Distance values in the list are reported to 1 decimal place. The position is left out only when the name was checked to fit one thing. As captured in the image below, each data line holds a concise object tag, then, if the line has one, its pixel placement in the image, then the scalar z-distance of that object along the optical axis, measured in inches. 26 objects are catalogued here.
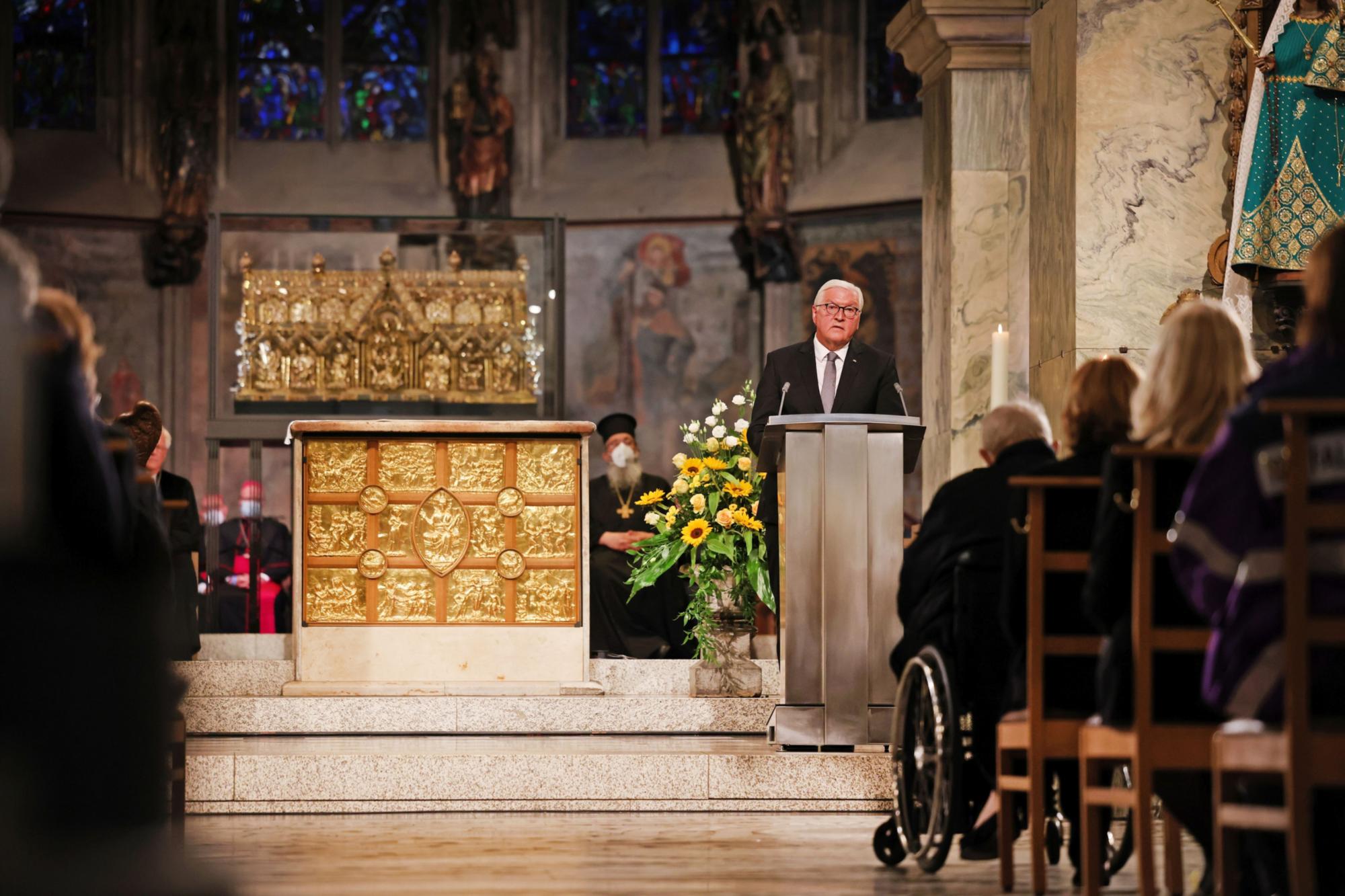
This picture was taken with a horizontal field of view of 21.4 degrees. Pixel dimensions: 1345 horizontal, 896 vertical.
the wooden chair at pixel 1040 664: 323.2
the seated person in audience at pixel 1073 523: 334.5
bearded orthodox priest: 838.0
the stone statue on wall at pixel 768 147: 1269.7
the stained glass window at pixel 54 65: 1281.9
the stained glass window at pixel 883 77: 1273.4
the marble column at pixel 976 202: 740.7
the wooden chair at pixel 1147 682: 281.1
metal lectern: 488.9
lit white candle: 436.9
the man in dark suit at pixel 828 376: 567.1
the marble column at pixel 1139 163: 558.2
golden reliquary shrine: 976.0
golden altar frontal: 631.2
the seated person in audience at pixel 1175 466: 287.5
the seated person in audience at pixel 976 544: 378.8
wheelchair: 370.6
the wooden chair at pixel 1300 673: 241.3
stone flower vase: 619.7
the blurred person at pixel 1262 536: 248.9
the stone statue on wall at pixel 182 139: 1268.5
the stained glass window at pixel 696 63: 1320.8
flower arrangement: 609.9
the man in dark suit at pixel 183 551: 542.7
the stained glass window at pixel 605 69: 1340.2
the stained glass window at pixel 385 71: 1335.4
